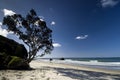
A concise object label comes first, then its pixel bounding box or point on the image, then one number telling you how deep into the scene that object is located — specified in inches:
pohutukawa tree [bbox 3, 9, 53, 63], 383.3
